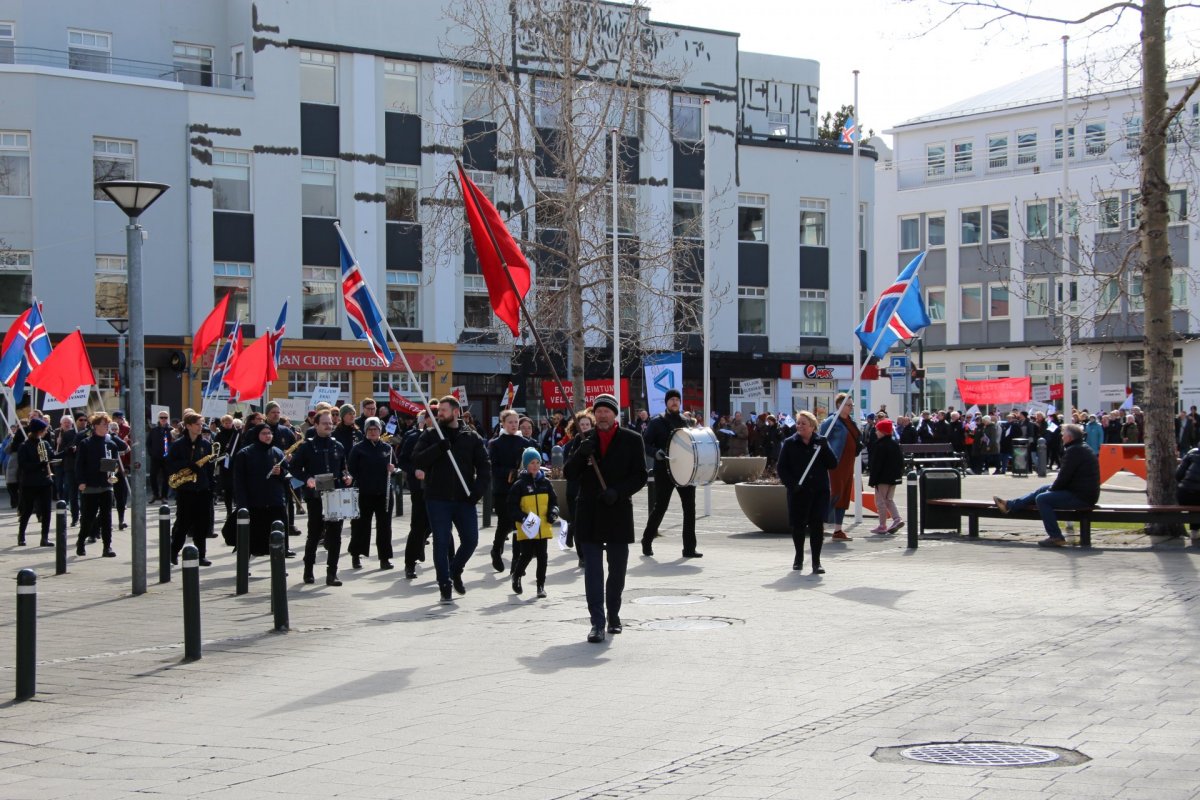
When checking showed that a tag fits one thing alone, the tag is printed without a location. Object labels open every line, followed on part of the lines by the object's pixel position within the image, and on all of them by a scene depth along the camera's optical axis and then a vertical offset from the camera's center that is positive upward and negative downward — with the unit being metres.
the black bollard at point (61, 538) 16.18 -1.58
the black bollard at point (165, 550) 15.72 -1.67
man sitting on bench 18.02 -1.15
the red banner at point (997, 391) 45.78 +0.06
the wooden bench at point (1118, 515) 18.00 -1.56
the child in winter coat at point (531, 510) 13.99 -1.11
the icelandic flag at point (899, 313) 21.94 +1.24
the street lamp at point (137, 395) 14.32 +0.05
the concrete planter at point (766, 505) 20.59 -1.60
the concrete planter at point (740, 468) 36.41 -1.85
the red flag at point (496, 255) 15.91 +1.61
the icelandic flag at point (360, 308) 17.03 +1.09
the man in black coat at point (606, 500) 11.16 -0.82
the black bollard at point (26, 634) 9.13 -1.49
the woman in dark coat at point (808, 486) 15.36 -0.98
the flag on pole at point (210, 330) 30.03 +1.46
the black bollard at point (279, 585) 11.77 -1.54
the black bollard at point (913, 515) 18.36 -1.56
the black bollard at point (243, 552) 13.09 -1.47
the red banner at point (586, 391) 36.69 +0.14
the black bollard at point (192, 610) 10.47 -1.56
